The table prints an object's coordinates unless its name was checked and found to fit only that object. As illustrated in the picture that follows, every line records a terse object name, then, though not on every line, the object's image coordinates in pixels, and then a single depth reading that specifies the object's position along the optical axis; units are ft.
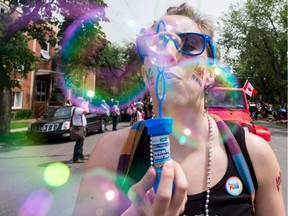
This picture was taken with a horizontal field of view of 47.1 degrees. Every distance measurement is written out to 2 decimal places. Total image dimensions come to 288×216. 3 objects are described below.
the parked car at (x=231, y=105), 27.91
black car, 44.65
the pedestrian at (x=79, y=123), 29.50
